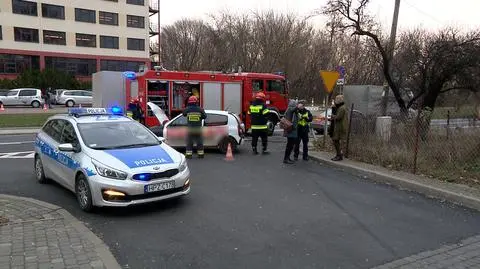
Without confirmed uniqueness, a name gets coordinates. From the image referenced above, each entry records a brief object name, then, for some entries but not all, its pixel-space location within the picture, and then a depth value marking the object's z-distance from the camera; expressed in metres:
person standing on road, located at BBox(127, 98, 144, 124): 16.37
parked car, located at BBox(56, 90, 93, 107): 40.47
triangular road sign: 13.16
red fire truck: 17.22
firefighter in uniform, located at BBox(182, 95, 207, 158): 12.33
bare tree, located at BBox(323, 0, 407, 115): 16.59
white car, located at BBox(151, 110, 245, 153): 13.26
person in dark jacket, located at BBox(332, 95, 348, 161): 11.29
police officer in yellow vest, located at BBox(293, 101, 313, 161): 11.84
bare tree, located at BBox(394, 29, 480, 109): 15.25
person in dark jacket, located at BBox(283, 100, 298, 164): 11.58
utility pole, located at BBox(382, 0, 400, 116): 16.72
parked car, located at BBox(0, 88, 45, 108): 37.97
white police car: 6.59
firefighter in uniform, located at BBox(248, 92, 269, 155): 13.00
